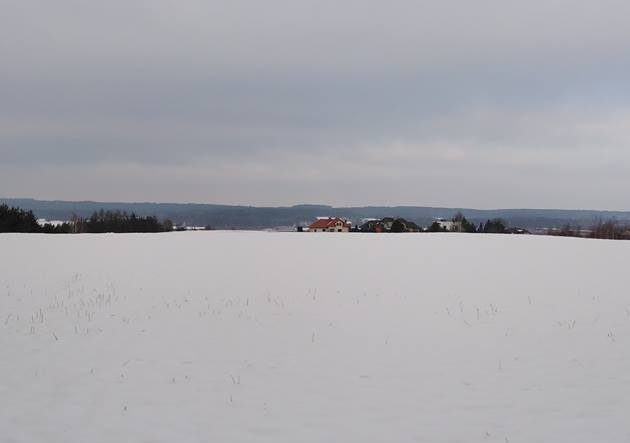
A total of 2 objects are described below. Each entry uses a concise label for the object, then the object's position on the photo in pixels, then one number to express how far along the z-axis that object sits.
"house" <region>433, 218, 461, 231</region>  103.12
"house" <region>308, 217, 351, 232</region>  109.50
